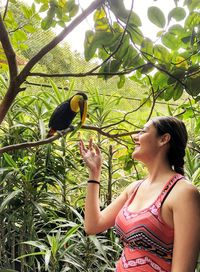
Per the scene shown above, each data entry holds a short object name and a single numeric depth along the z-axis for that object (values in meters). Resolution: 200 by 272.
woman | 0.70
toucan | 1.40
